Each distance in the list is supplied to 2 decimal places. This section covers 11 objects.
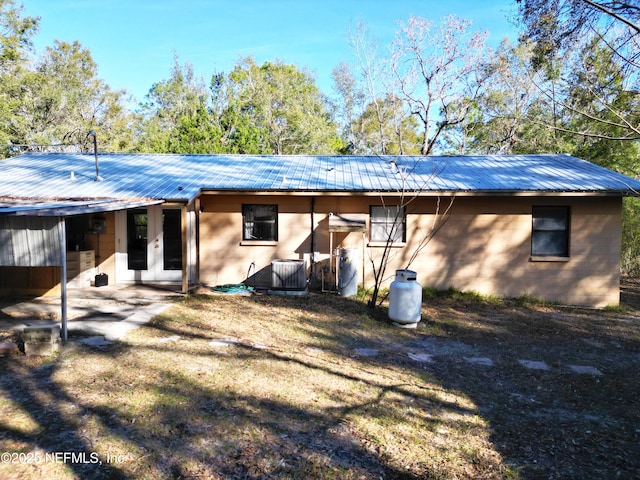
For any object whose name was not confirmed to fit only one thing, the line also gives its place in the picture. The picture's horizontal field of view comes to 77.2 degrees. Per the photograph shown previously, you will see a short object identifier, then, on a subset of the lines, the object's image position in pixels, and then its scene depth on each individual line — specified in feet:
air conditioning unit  32.24
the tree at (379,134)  96.27
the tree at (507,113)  70.23
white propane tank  24.58
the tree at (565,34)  22.49
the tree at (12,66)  62.95
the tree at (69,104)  75.15
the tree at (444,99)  69.00
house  32.50
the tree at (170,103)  98.99
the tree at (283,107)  93.91
